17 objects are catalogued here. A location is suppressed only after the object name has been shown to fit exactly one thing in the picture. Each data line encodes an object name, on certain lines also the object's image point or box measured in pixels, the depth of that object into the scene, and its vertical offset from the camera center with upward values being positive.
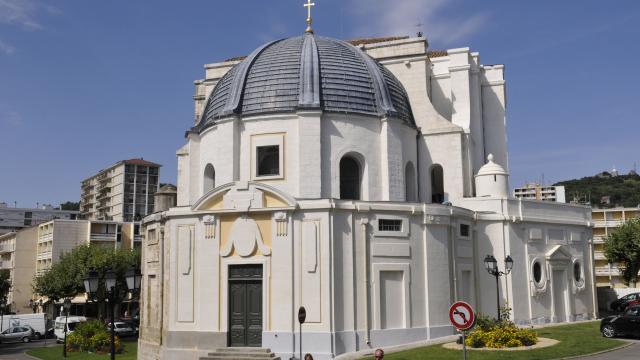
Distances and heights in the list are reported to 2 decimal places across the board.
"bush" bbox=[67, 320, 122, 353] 36.28 -3.35
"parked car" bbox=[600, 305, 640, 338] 24.72 -2.02
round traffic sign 13.43 -0.87
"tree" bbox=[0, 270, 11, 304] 57.62 -0.65
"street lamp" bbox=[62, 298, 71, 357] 38.06 -1.46
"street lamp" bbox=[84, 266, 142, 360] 20.23 -0.08
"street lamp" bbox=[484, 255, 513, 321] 25.39 +0.31
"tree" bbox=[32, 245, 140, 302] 54.25 +0.87
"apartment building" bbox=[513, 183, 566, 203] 147.20 +18.95
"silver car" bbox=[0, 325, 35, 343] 49.00 -4.11
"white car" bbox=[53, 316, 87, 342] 47.04 -3.42
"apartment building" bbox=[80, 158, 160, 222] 118.19 +16.30
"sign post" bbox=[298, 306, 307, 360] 23.33 -1.40
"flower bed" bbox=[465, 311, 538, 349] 23.23 -2.27
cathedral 25.52 +2.33
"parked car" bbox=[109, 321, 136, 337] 47.91 -3.73
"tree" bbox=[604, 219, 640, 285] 43.69 +1.59
